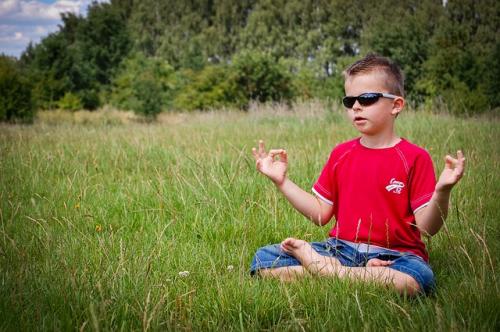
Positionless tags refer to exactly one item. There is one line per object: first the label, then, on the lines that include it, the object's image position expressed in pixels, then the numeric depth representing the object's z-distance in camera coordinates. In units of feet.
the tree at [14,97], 58.34
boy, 6.90
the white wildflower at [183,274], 6.90
